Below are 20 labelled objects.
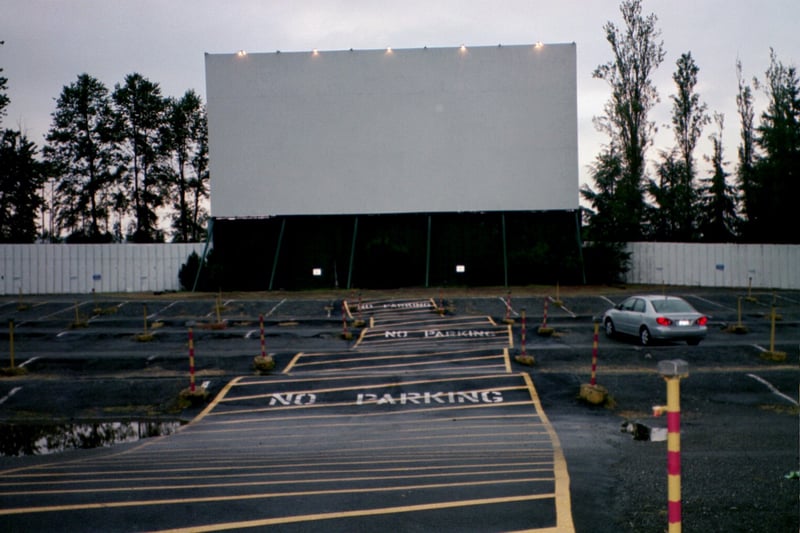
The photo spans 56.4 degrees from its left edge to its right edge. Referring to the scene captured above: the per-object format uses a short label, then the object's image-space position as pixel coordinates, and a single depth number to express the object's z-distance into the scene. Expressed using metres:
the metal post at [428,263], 44.40
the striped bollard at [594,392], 14.57
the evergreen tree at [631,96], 52.41
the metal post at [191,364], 15.77
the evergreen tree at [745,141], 54.94
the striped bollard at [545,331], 25.05
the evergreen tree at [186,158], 66.88
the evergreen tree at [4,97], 35.56
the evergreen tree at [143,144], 64.56
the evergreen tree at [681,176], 55.44
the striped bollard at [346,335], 25.52
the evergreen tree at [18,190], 53.03
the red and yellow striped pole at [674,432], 4.24
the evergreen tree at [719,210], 55.91
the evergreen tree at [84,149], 63.19
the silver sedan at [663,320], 21.60
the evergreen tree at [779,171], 46.91
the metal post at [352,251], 44.55
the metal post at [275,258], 44.52
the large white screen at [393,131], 43.84
